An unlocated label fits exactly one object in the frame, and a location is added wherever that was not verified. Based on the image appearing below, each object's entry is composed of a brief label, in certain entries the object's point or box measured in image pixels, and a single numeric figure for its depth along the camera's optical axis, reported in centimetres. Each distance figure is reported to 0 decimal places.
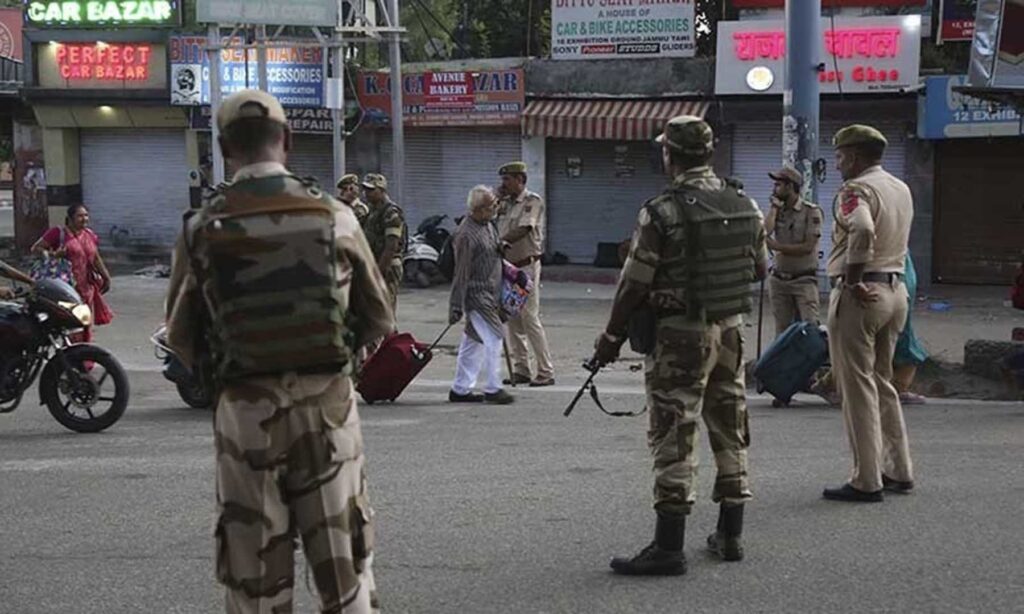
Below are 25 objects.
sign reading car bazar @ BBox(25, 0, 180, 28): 2538
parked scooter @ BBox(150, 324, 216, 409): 1095
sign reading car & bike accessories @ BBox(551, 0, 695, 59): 2133
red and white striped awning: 2105
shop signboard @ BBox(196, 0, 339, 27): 2006
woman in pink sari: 1275
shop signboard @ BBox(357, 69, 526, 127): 2258
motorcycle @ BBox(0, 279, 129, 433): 984
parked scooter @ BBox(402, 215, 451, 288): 2127
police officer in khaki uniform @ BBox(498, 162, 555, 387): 1197
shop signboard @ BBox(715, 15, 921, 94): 1934
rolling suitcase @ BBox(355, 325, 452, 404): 1111
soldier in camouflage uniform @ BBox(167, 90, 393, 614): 394
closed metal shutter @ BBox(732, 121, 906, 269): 2047
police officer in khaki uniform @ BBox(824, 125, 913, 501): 681
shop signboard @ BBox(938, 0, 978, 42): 1955
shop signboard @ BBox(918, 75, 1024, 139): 1870
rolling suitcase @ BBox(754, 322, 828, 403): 1016
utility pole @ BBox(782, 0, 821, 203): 1309
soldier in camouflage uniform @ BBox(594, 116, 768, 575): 558
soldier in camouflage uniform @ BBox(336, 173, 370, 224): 1226
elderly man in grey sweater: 1114
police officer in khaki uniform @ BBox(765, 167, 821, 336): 1165
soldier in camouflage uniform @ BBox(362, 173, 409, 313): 1153
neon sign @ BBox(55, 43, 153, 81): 2550
